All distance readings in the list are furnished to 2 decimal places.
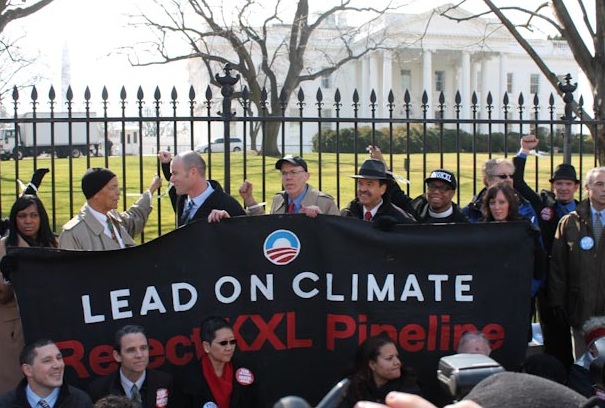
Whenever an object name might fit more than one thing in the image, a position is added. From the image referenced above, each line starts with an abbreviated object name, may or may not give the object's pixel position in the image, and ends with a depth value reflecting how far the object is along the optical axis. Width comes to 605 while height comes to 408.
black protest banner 5.47
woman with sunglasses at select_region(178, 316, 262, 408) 5.29
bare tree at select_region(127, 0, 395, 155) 27.30
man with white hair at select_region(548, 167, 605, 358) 6.08
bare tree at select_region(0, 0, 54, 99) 10.23
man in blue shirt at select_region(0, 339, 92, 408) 4.86
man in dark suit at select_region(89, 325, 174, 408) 5.15
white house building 51.09
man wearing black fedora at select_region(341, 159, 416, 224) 6.03
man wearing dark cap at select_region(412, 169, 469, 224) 6.26
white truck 27.92
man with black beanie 5.70
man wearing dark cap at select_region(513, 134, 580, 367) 6.71
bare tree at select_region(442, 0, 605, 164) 9.52
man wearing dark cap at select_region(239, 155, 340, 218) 6.15
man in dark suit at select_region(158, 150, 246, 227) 5.89
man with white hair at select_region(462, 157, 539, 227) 6.64
